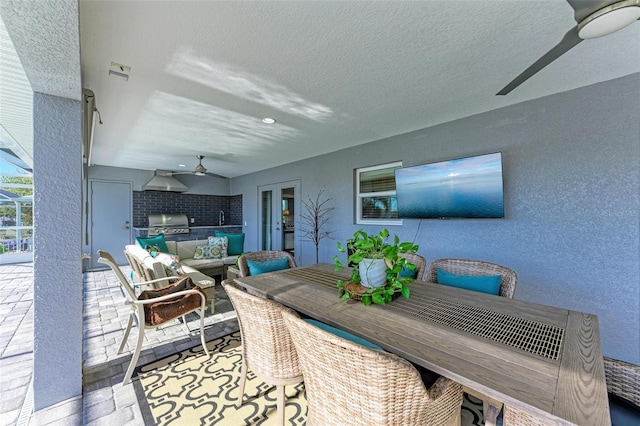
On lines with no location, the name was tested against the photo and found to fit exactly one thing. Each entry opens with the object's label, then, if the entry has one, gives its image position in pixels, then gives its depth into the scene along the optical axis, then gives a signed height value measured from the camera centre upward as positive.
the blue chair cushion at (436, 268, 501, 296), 1.90 -0.55
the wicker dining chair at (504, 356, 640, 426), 0.95 -0.74
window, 3.81 +0.27
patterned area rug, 1.63 -1.30
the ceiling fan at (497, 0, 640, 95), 1.05 +0.83
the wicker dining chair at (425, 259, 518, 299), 1.89 -0.49
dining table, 0.77 -0.55
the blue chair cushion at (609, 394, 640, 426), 0.96 -0.78
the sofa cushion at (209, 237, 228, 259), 5.08 -0.66
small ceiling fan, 4.96 +0.87
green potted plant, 1.52 -0.36
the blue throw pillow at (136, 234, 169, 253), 4.40 -0.50
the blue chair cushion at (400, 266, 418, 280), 2.30 -0.55
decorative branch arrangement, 4.68 -0.10
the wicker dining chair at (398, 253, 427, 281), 2.34 -0.48
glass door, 5.54 -0.02
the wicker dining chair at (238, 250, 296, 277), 2.51 -0.46
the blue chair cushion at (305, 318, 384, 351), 1.14 -0.56
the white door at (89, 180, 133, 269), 5.99 -0.08
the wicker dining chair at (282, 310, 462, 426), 0.84 -0.64
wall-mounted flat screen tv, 2.66 +0.26
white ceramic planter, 1.57 -0.37
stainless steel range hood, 6.18 +0.76
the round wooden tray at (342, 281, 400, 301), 1.57 -0.49
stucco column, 1.63 -0.22
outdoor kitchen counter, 6.03 -0.47
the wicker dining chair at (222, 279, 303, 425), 1.34 -0.72
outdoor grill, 6.20 -0.27
